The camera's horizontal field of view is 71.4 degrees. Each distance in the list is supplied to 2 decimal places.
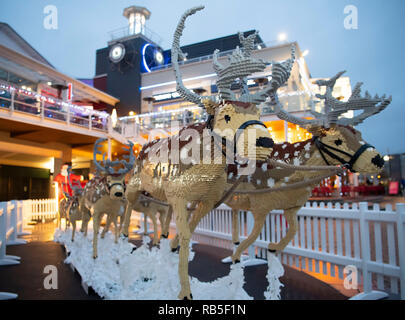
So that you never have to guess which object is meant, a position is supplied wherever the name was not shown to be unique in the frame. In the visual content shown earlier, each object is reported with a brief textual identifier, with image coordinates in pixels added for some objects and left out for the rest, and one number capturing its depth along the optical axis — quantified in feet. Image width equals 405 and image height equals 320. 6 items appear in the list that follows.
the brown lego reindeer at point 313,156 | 9.05
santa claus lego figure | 23.79
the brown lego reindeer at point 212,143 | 6.66
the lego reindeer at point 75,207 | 18.70
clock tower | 68.44
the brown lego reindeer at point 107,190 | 14.01
